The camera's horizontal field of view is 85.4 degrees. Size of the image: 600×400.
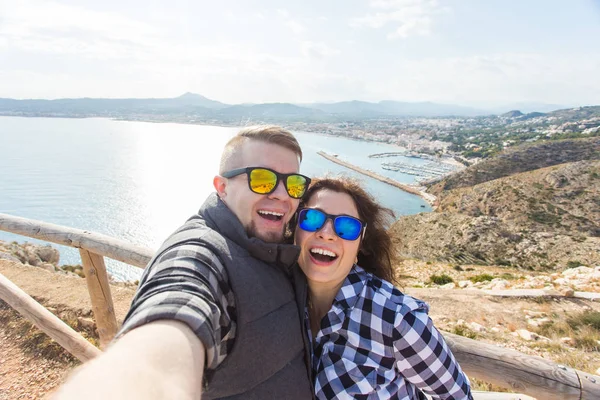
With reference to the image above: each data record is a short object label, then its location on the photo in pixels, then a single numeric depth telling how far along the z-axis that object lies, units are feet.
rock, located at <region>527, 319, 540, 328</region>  21.02
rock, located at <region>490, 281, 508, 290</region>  31.94
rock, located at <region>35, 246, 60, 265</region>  24.41
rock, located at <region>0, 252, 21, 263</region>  17.46
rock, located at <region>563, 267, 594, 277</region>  37.14
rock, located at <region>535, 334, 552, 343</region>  17.72
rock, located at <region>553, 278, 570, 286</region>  31.93
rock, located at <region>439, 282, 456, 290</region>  37.52
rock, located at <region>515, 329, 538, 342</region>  18.23
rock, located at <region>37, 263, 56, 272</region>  19.81
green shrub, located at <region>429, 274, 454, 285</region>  43.24
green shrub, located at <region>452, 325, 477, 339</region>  18.43
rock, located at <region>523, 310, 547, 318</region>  22.77
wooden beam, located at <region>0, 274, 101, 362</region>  5.90
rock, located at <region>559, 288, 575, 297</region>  25.76
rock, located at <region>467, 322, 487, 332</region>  19.63
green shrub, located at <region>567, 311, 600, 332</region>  19.86
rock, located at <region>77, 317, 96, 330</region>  10.68
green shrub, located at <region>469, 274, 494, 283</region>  43.65
